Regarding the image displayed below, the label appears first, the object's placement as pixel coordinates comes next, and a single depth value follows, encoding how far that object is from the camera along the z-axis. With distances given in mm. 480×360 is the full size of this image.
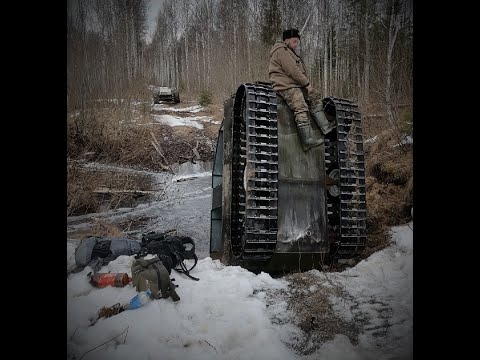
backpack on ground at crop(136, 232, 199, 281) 3514
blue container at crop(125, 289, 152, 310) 2607
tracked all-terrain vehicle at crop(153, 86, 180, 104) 19297
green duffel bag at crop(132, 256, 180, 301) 2793
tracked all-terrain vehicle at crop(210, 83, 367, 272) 3334
